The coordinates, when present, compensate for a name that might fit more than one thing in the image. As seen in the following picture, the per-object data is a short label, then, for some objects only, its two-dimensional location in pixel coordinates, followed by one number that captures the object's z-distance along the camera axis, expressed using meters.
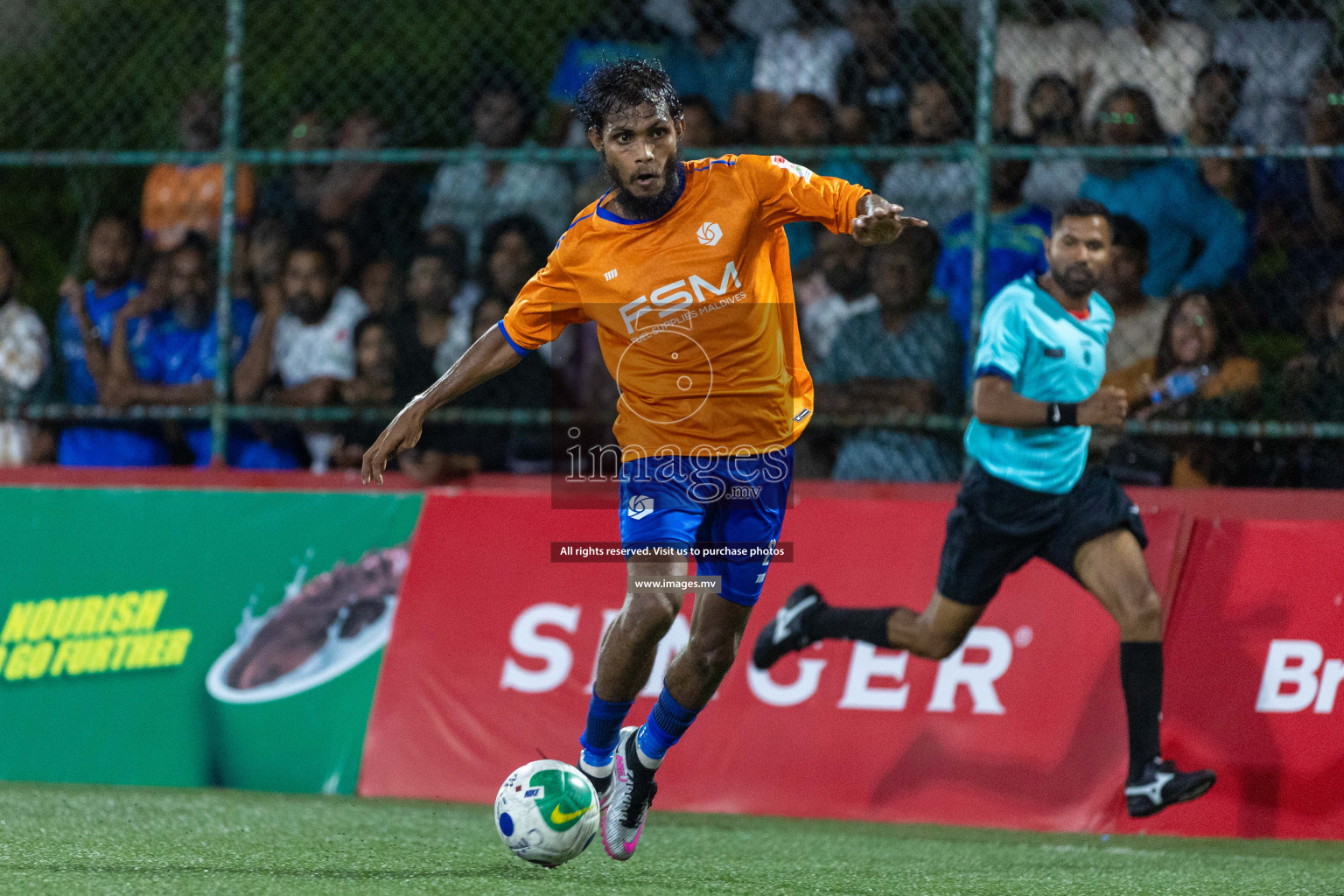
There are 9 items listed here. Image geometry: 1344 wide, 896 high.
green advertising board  14.11
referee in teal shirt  12.21
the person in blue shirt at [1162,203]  15.00
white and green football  9.30
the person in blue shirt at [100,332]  16.72
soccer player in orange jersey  9.92
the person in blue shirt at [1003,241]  15.41
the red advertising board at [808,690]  13.19
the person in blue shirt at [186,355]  16.48
